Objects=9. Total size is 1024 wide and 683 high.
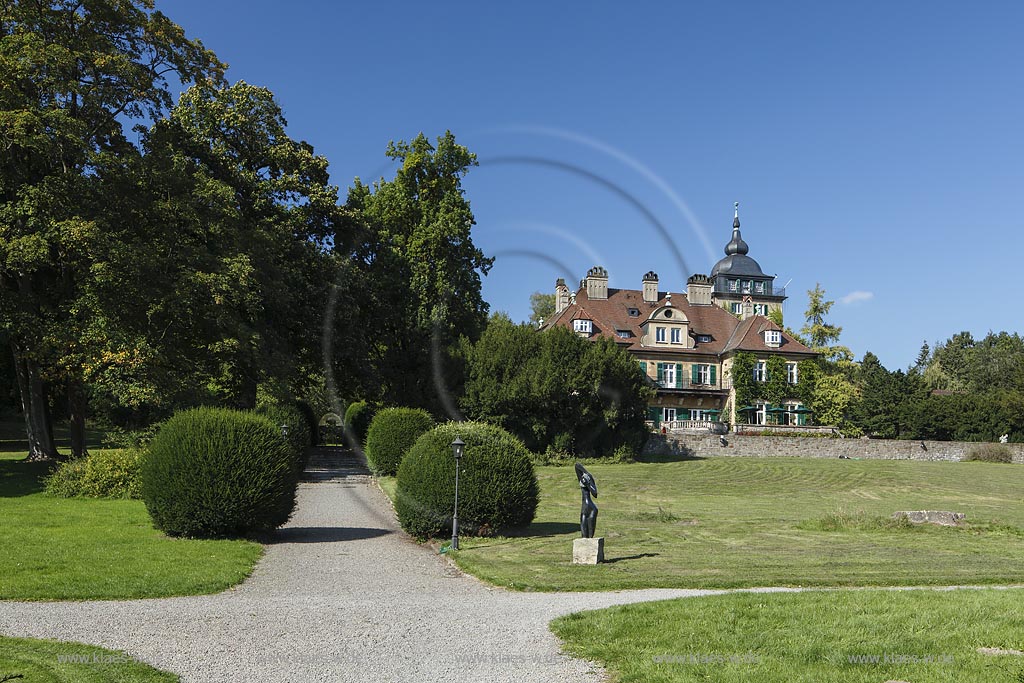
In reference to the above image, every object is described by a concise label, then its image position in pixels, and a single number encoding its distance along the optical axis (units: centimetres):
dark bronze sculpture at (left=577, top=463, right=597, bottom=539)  1484
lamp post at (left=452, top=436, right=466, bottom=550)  1631
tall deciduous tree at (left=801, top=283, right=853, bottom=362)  8006
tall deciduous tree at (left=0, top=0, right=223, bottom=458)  2695
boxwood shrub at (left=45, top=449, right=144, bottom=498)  2419
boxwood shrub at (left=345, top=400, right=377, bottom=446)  5150
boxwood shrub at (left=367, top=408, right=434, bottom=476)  3294
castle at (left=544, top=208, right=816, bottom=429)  6625
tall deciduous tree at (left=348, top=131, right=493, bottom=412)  4316
